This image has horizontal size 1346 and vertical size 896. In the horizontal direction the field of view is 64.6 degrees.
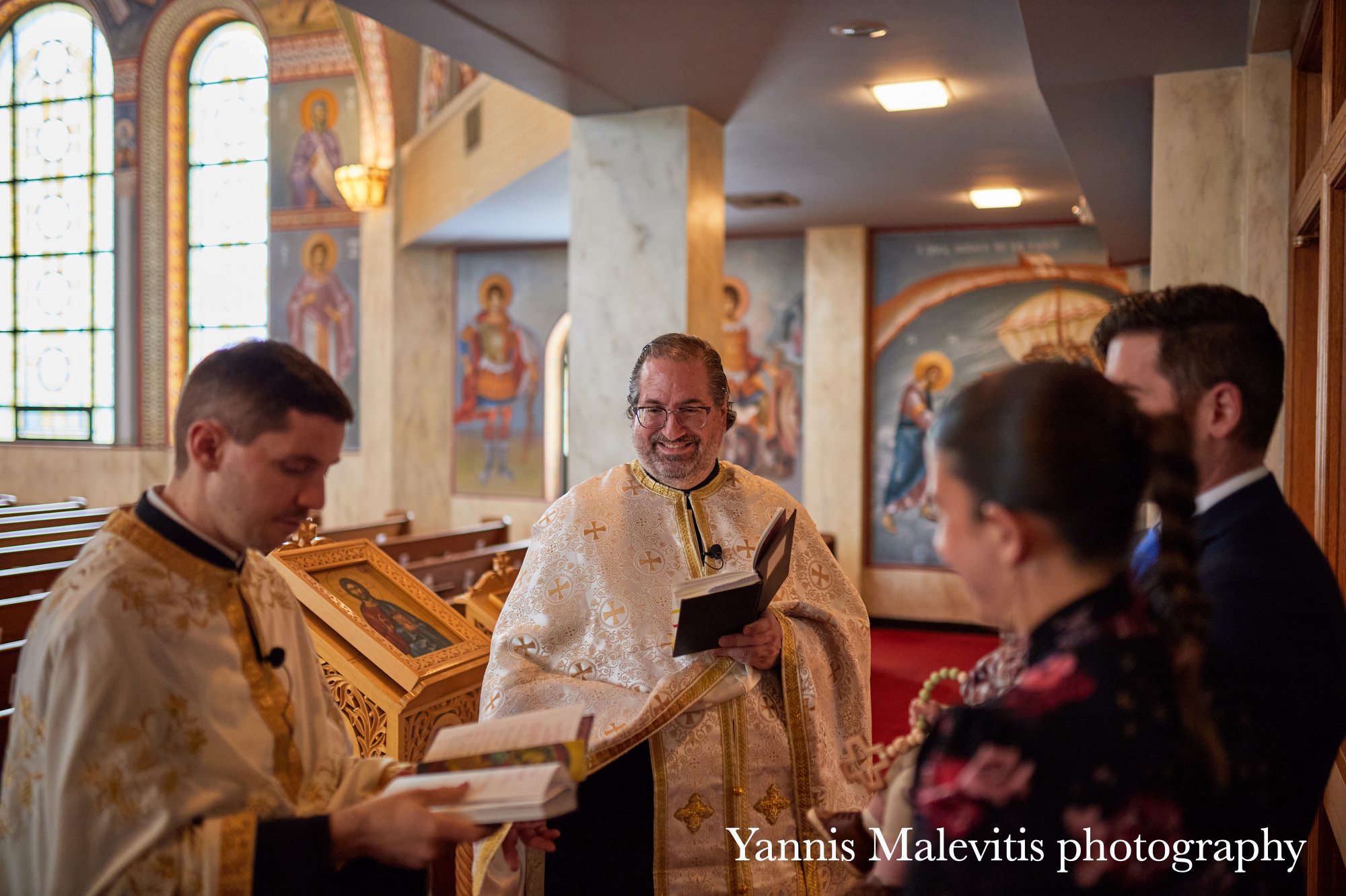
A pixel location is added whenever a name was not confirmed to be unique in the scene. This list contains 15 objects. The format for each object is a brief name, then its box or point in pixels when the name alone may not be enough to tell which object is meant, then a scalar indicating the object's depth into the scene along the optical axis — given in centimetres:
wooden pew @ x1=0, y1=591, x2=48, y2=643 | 429
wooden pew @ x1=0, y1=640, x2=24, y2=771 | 351
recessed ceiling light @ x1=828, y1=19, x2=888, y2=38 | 433
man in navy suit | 137
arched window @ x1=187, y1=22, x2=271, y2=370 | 1259
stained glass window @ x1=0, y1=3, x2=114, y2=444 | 1317
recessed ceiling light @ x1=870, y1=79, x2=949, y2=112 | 522
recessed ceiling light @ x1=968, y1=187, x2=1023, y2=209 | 823
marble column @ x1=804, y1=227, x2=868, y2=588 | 1011
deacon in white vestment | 147
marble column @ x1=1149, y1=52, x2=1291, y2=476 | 412
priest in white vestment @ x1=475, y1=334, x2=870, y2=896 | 268
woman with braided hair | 116
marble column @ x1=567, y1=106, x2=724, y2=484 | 546
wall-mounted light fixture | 1065
